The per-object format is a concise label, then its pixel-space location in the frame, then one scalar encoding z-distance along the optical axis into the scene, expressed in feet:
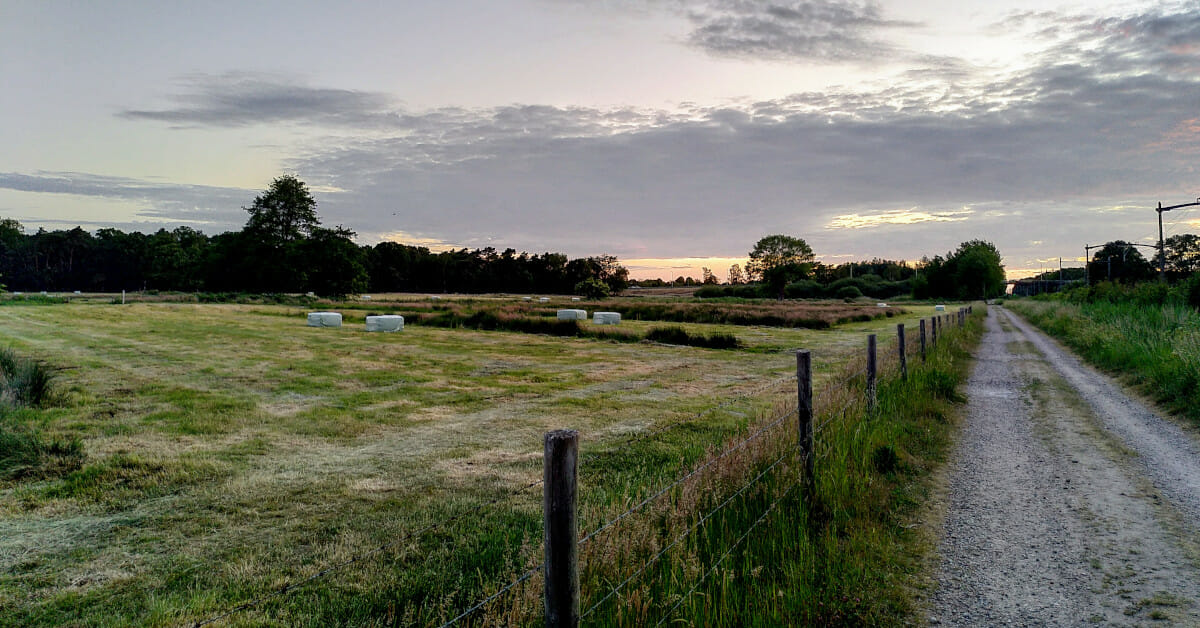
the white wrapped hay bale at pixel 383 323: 110.01
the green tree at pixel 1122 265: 340.18
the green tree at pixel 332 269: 263.08
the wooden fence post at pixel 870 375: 33.03
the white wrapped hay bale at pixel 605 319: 132.37
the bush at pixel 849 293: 383.45
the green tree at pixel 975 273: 462.19
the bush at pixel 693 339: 93.04
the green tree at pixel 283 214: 289.74
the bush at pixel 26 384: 40.10
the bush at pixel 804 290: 400.26
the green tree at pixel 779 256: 398.21
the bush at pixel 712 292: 362.98
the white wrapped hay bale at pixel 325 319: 119.24
